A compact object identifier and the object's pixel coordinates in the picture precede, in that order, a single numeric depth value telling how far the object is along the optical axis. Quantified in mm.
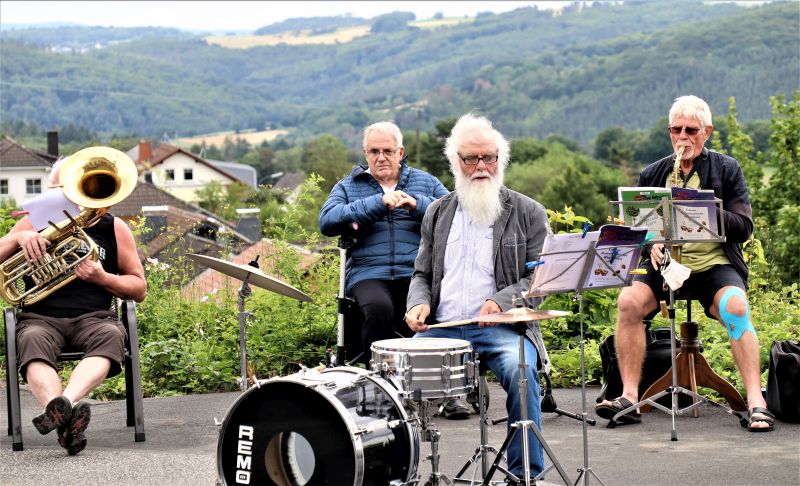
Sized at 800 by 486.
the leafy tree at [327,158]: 105625
